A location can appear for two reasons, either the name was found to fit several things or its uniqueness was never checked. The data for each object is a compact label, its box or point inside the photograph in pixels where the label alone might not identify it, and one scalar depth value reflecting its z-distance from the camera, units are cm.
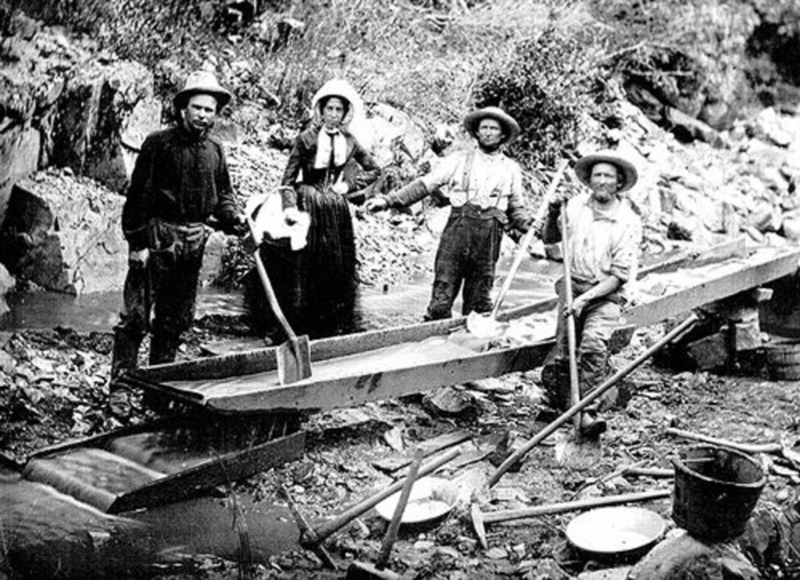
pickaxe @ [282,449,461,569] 416
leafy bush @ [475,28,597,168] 1484
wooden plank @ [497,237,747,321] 904
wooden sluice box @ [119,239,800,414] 497
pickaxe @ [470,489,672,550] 468
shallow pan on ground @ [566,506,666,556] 433
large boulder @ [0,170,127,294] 859
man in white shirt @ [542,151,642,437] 612
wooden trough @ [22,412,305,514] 464
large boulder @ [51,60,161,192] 934
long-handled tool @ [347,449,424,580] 412
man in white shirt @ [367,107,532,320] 704
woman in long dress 684
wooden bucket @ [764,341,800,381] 810
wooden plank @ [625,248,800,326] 718
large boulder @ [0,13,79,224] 847
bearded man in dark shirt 554
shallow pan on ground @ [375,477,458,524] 474
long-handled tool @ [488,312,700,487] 493
